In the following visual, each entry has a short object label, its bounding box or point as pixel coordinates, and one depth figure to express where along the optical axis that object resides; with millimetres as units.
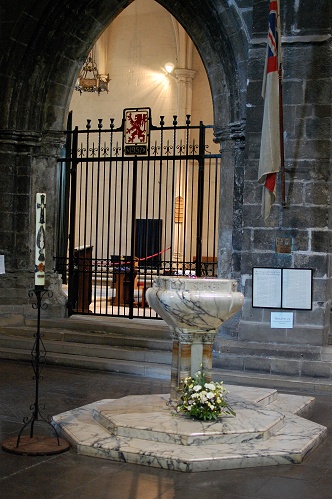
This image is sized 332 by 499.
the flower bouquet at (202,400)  5230
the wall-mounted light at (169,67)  18281
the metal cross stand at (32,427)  4977
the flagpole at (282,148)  7527
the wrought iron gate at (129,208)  10227
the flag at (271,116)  7297
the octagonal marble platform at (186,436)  4781
